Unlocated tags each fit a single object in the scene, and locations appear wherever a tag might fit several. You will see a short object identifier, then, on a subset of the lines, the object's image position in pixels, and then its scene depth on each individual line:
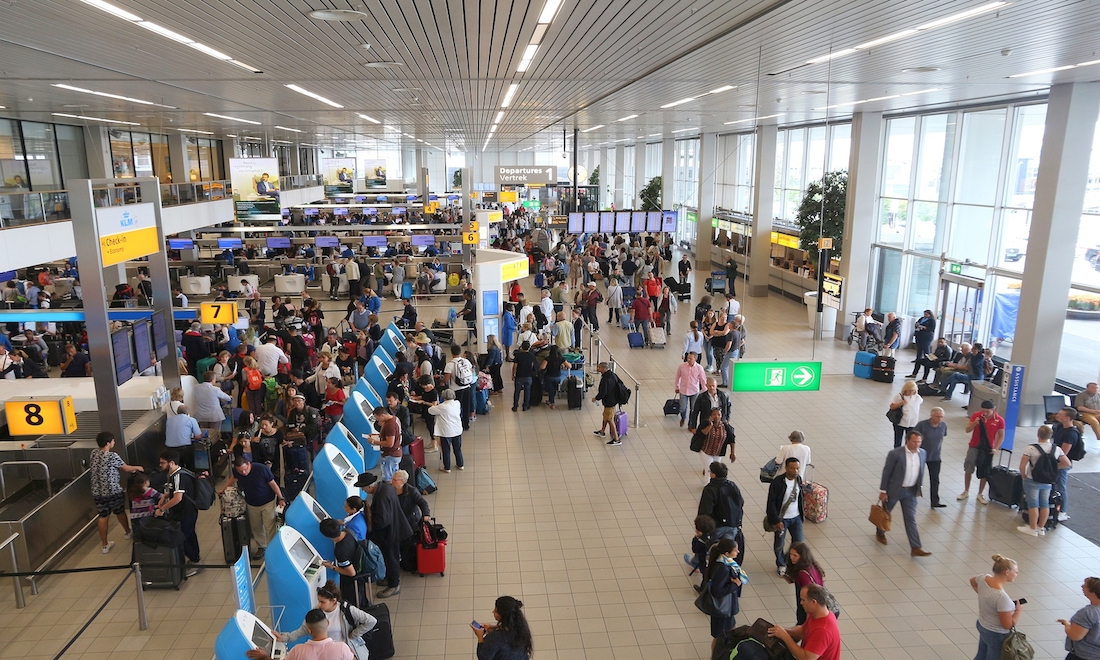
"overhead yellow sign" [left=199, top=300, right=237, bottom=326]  11.75
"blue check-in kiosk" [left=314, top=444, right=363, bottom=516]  7.70
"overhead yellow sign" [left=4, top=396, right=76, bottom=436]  7.93
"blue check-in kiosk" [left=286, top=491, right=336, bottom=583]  6.69
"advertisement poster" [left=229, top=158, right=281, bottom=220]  21.52
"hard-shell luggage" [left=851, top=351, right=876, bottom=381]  15.05
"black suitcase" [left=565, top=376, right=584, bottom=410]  13.01
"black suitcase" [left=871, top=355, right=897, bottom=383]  14.83
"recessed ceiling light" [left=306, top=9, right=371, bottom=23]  6.29
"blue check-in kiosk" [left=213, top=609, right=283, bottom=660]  4.82
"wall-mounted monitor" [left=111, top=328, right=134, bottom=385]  8.64
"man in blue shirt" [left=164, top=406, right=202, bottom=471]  9.14
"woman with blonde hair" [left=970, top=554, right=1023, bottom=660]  5.47
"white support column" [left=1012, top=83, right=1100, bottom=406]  11.23
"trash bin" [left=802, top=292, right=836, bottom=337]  19.11
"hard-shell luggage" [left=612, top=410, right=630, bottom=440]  11.33
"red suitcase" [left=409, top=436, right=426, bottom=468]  9.83
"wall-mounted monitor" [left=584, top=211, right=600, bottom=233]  25.47
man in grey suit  7.78
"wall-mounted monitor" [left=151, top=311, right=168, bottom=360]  9.77
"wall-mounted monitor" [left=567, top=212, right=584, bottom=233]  25.44
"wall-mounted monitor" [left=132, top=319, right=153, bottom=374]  9.16
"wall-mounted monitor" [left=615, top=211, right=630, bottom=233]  25.81
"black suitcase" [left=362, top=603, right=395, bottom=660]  5.99
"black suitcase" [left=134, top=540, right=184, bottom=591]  7.25
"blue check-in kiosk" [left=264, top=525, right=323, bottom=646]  5.88
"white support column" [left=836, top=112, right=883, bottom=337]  17.12
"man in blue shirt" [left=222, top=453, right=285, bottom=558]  7.46
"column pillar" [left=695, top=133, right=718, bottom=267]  28.59
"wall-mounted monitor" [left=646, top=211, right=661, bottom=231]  26.05
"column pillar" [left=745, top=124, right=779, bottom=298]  23.22
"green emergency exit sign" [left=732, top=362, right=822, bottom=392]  8.90
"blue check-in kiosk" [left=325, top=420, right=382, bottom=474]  8.53
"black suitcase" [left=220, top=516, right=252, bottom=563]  7.57
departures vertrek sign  34.31
